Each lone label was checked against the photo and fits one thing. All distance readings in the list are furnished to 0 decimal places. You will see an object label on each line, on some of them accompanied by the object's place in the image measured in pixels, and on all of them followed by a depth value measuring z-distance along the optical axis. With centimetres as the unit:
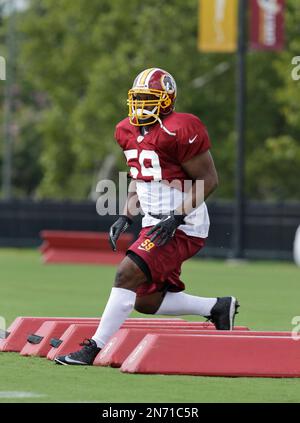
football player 1895
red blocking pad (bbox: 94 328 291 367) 1872
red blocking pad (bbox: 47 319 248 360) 1952
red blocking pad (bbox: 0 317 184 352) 2105
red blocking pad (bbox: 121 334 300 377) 1780
